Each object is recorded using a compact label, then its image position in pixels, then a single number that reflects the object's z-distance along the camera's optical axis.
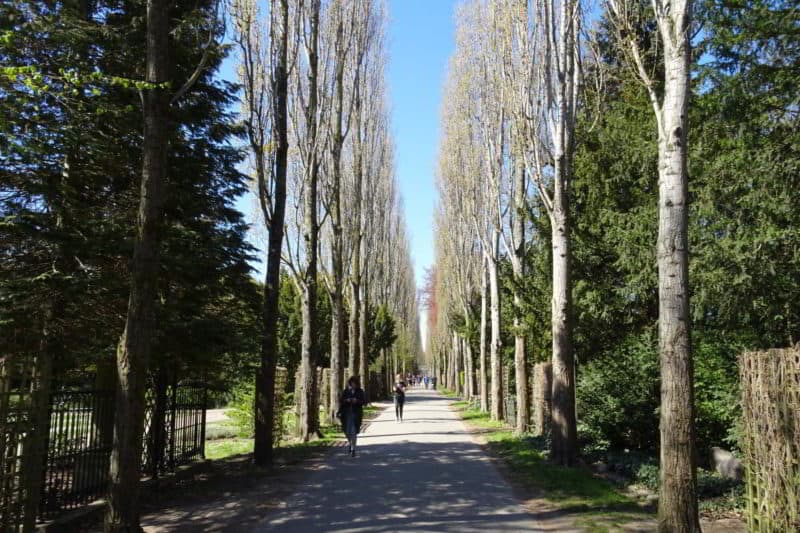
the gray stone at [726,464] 9.87
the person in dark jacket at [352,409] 13.98
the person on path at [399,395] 23.16
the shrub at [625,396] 12.46
